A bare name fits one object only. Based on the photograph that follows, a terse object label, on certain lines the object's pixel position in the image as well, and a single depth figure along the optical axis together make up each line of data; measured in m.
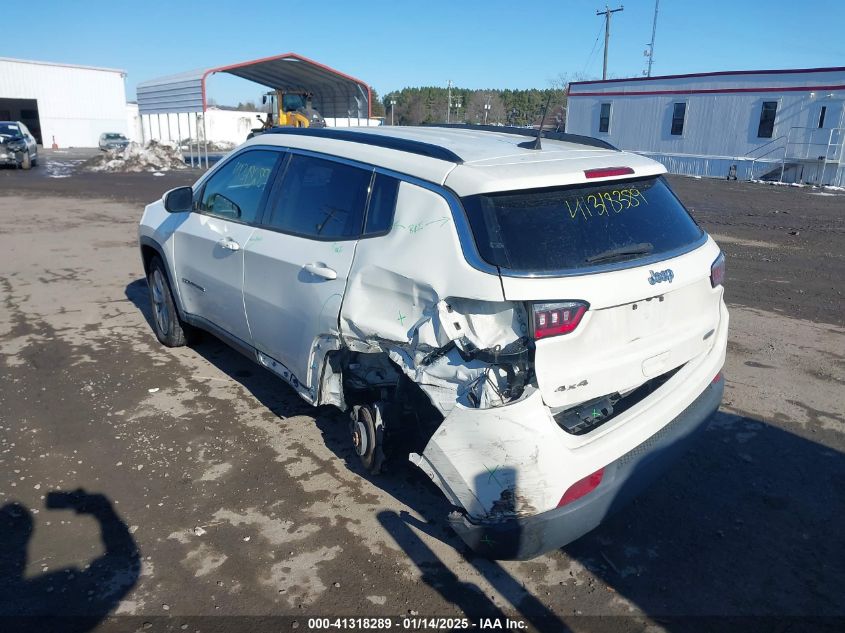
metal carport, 27.09
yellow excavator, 27.67
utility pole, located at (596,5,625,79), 45.56
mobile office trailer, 26.86
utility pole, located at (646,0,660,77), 50.61
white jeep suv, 2.61
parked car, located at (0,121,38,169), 25.02
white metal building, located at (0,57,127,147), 48.03
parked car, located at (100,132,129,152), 38.96
